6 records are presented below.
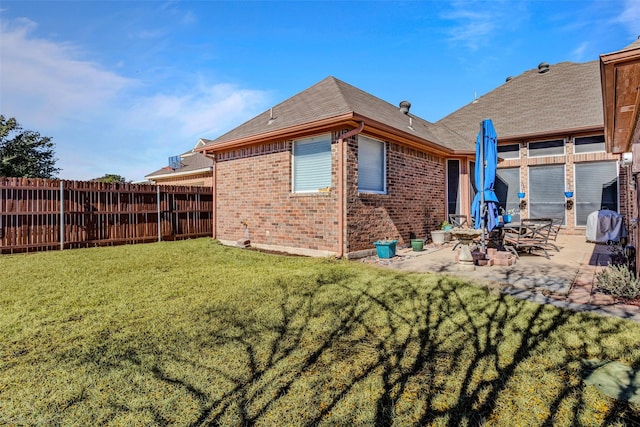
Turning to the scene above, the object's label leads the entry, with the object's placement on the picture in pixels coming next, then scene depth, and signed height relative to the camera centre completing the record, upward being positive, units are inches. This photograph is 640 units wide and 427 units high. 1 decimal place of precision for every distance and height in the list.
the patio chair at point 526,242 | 298.2 -31.5
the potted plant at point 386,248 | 290.5 -34.5
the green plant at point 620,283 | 162.1 -38.8
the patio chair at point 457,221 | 425.2 -13.8
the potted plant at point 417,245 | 333.7 -35.7
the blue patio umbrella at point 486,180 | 272.8 +26.9
